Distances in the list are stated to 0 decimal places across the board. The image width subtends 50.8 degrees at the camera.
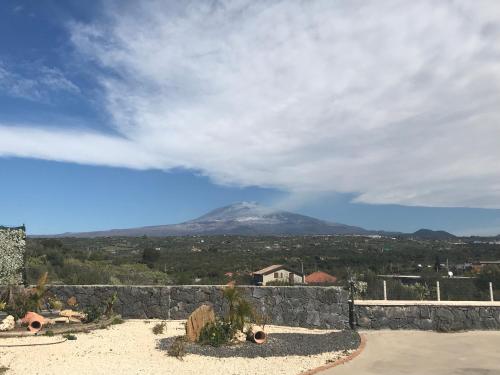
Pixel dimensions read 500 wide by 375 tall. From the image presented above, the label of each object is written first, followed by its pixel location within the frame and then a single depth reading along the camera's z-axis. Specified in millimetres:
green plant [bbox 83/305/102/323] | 13871
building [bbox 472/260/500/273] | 39131
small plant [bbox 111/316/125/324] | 14248
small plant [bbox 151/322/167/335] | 12703
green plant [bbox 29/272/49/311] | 14133
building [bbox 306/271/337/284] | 34522
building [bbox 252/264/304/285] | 34125
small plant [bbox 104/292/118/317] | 14819
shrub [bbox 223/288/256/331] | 11633
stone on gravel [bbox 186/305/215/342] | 11359
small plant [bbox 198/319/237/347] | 11055
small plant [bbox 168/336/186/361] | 10102
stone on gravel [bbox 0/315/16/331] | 12244
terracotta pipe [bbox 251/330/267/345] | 11172
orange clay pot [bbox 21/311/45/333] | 12295
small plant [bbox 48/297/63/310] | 15462
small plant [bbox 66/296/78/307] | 15734
